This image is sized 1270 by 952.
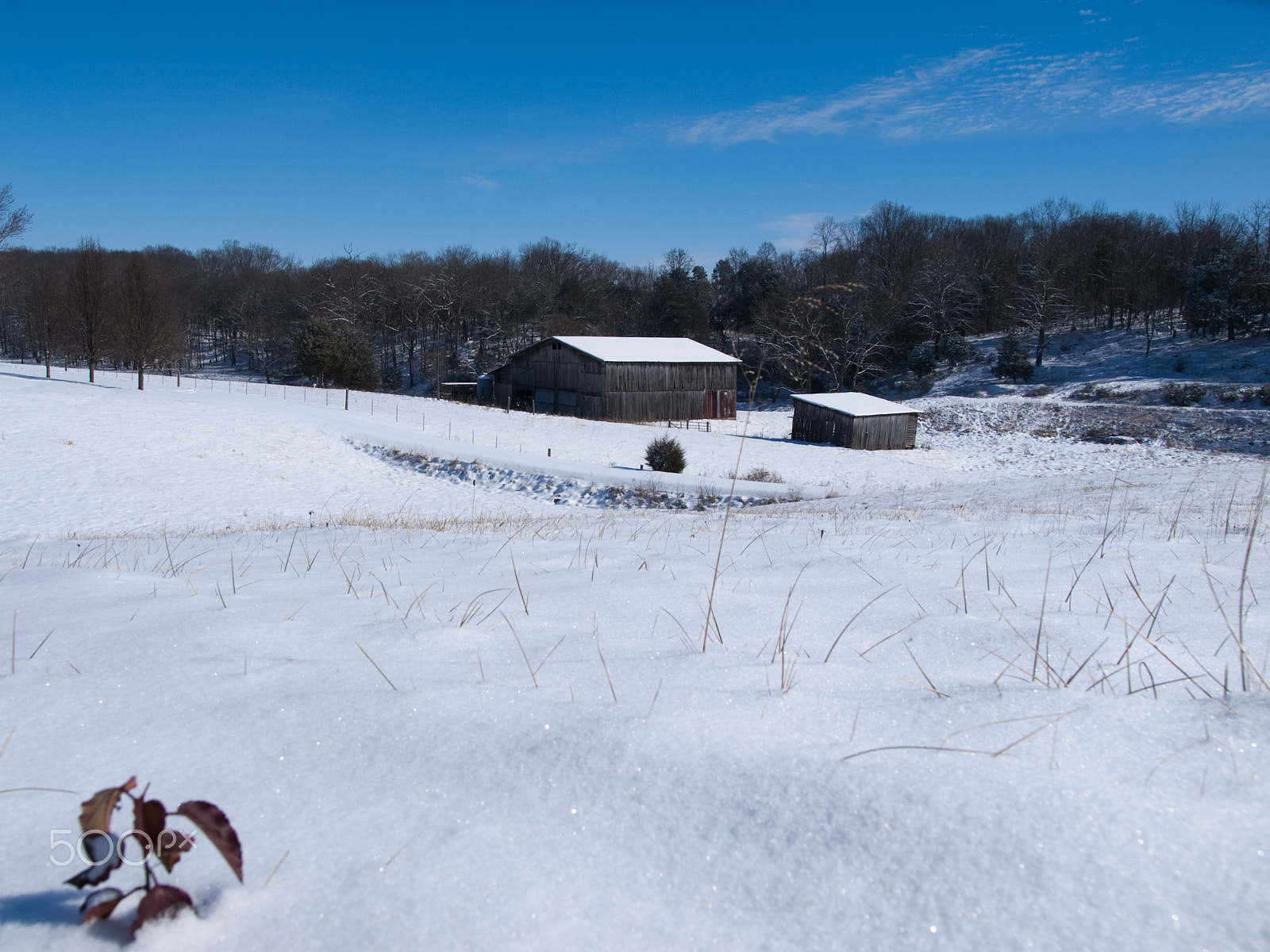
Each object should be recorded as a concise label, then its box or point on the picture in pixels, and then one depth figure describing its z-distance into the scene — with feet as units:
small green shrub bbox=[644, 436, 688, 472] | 72.33
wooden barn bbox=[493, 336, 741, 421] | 147.54
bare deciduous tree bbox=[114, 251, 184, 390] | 117.91
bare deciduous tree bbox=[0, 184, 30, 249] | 115.75
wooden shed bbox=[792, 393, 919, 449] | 115.03
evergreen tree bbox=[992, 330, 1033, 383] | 153.17
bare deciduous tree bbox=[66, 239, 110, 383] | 116.78
